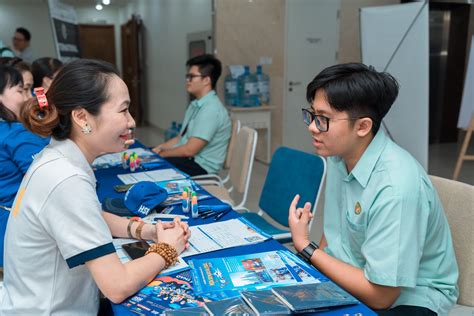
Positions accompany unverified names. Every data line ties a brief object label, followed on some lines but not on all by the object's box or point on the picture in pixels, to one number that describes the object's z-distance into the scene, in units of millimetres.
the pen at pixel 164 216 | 1657
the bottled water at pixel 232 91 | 5445
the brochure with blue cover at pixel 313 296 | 997
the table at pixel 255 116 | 5289
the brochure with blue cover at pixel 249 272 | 1130
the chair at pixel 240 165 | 2646
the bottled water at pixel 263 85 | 5590
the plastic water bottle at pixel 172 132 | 6331
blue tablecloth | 1025
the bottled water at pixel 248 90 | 5422
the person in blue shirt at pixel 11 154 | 1869
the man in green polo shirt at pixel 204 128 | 3238
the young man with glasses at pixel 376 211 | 1176
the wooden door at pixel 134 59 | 8594
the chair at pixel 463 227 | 1356
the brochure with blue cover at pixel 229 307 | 973
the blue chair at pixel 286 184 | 2043
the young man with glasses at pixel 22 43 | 5785
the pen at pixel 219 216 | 1672
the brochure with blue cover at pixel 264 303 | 971
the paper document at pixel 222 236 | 1377
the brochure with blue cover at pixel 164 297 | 1043
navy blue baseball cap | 1689
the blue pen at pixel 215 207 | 1733
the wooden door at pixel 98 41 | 9273
